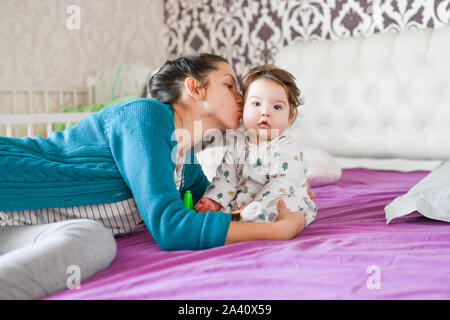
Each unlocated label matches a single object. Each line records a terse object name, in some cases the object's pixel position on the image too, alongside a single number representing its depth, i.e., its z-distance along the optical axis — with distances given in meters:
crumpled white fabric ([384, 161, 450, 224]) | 1.18
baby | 1.17
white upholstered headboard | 2.01
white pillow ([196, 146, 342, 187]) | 1.69
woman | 0.82
